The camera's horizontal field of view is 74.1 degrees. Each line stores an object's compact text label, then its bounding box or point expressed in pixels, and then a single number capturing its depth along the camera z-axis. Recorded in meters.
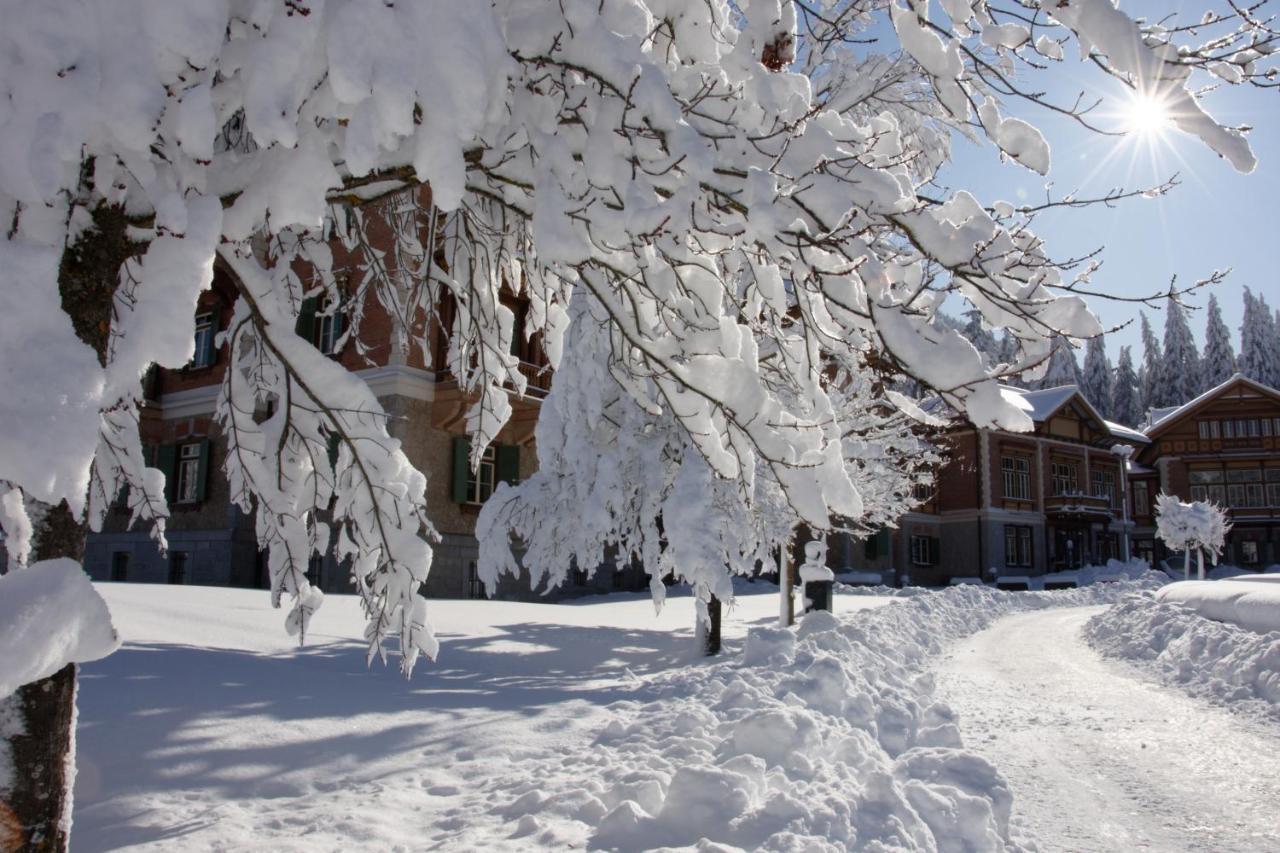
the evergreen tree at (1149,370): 69.69
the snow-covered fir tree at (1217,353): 65.75
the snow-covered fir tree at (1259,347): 66.31
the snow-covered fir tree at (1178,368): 67.12
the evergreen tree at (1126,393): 70.81
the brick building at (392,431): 18.69
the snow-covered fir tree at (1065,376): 66.44
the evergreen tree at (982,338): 50.53
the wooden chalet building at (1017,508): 39.56
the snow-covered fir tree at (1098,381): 68.50
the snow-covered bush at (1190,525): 32.06
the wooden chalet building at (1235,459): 45.00
